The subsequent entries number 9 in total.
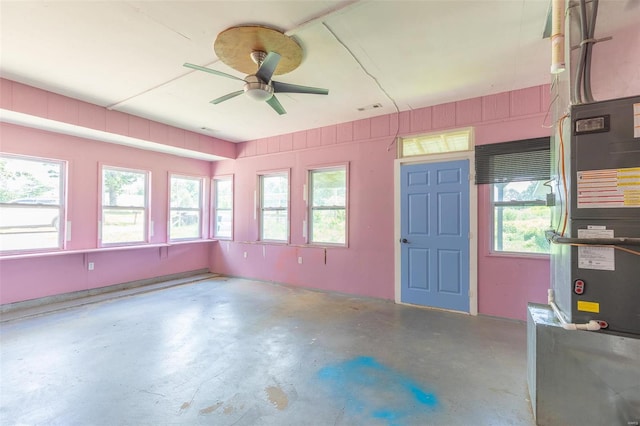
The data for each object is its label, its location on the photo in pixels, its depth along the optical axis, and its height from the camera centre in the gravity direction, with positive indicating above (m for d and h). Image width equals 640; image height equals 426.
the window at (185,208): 5.88 +0.15
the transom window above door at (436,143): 3.90 +1.04
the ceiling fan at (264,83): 2.44 +1.24
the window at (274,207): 5.54 +0.17
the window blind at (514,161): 3.32 +0.67
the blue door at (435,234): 3.80 -0.25
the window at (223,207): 6.27 +0.19
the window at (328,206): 4.88 +0.17
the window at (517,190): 3.37 +0.32
